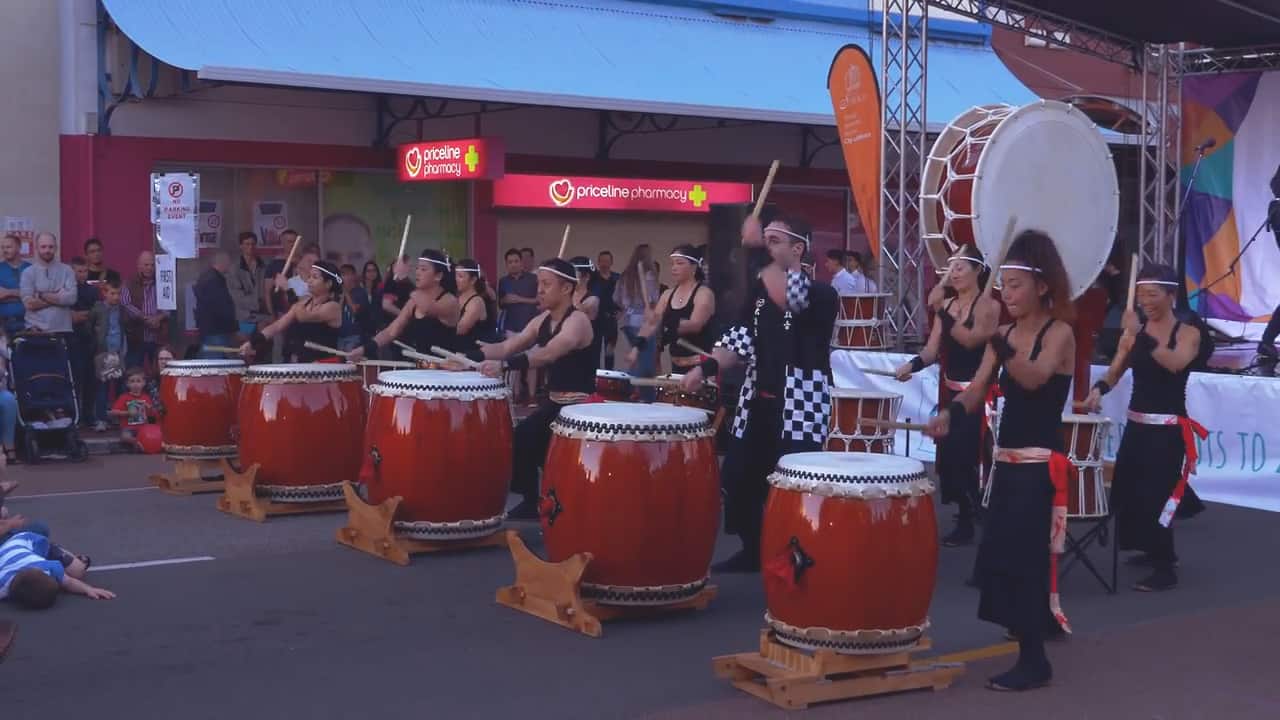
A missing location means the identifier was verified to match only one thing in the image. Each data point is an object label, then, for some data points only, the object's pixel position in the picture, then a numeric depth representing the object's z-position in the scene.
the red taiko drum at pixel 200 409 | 10.89
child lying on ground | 7.18
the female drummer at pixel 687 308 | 10.21
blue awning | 15.48
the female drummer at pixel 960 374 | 9.18
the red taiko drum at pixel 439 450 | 8.27
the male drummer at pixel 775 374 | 7.80
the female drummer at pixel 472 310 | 10.12
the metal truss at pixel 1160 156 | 16.67
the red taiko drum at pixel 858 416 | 10.19
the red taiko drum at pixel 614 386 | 8.37
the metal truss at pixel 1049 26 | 15.45
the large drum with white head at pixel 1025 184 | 12.04
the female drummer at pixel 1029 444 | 6.07
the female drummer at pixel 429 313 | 10.30
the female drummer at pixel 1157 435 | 8.15
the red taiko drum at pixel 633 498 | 6.85
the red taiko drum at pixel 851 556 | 5.81
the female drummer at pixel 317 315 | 10.65
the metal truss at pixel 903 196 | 14.18
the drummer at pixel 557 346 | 8.67
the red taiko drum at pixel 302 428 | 9.54
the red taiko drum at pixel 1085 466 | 8.73
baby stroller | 12.64
